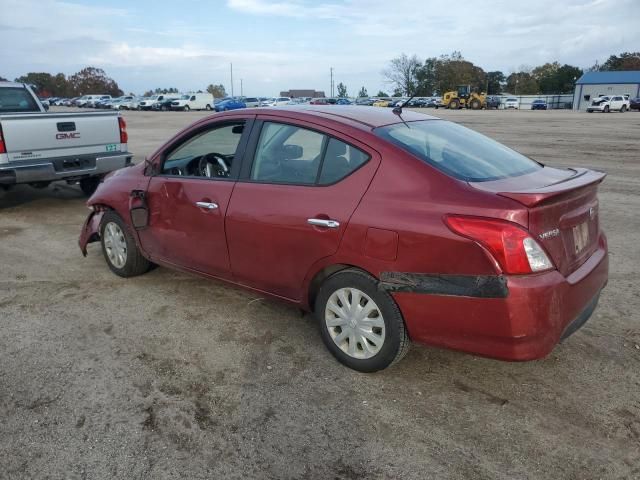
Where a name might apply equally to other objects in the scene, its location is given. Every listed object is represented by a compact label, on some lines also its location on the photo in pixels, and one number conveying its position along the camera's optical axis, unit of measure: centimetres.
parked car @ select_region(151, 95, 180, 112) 6398
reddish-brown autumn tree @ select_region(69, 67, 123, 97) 12006
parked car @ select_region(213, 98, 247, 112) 5594
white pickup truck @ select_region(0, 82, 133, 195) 729
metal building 7281
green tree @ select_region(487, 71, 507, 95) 11000
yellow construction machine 6041
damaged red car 280
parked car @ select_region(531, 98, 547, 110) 6969
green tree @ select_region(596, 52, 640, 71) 9950
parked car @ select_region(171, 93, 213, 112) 6350
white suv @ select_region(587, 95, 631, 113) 4944
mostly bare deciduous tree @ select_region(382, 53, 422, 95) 10052
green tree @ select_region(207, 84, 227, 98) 13425
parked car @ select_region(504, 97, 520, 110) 6812
